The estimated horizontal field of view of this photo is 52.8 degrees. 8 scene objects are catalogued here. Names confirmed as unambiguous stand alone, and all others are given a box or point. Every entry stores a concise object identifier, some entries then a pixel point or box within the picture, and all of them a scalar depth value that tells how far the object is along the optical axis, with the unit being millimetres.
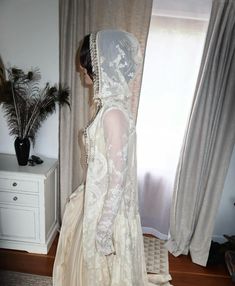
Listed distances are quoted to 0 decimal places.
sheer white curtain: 1729
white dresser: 1732
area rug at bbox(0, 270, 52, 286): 1646
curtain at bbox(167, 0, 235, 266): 1612
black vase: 1760
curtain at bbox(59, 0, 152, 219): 1636
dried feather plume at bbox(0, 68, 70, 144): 1708
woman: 993
